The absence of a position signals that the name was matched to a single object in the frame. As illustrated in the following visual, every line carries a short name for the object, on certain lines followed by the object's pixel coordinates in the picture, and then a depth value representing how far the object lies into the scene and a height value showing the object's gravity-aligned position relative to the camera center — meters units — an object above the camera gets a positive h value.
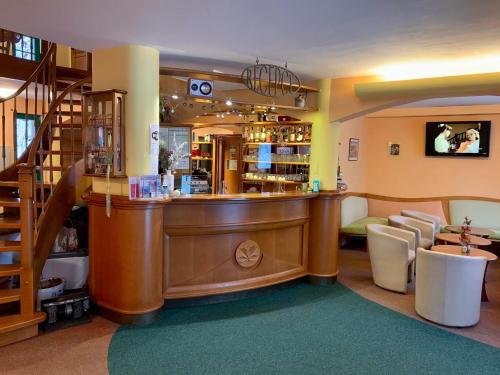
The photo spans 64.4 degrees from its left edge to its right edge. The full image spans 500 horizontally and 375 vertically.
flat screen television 7.47 +0.64
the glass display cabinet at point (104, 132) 3.82 +0.33
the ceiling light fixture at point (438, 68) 4.19 +1.17
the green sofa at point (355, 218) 7.10 -0.95
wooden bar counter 3.90 -0.89
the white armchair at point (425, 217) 6.94 -0.83
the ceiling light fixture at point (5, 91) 6.49 +1.20
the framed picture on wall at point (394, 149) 8.30 +0.45
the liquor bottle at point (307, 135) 6.43 +0.55
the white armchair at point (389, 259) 4.99 -1.15
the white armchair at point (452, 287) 3.95 -1.17
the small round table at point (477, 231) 6.12 -0.93
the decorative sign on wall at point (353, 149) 7.95 +0.42
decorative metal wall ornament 4.35 +1.07
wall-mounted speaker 4.25 +0.86
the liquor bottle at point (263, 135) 7.22 +0.59
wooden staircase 3.60 -0.55
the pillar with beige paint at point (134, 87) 3.85 +0.77
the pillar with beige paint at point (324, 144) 5.31 +0.34
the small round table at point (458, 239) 5.22 -0.92
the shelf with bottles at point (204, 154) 8.39 +0.27
